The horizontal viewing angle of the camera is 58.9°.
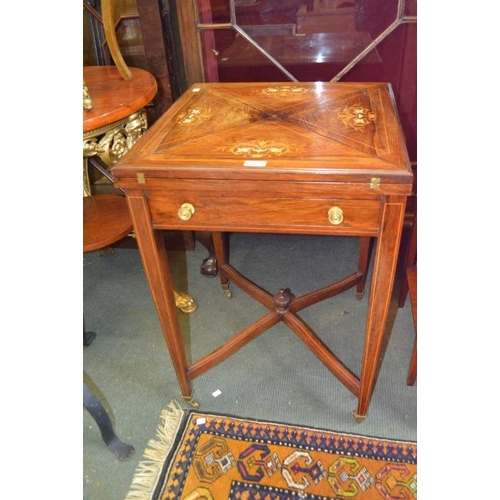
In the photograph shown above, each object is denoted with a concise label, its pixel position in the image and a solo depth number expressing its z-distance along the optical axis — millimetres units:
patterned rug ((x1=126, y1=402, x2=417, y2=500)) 1067
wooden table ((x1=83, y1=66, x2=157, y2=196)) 1120
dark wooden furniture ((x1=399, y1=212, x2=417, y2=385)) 1259
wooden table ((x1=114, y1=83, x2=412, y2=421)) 816
